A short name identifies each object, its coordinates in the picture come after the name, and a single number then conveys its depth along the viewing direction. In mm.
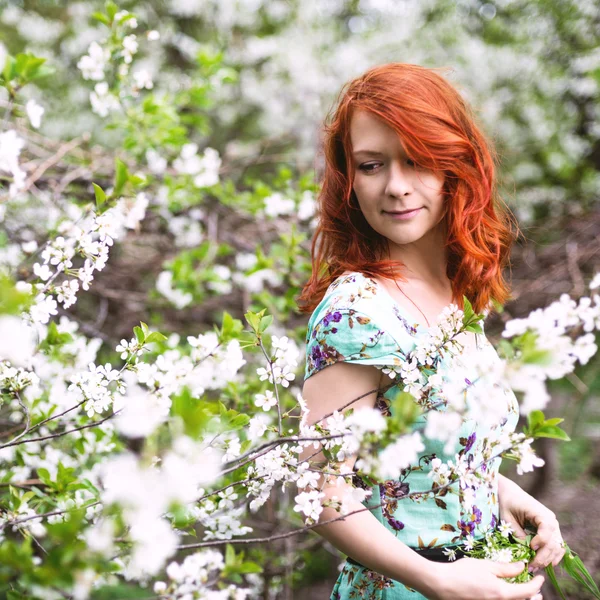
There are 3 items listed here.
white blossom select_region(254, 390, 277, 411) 1180
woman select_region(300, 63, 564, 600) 1115
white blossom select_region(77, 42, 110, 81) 2080
